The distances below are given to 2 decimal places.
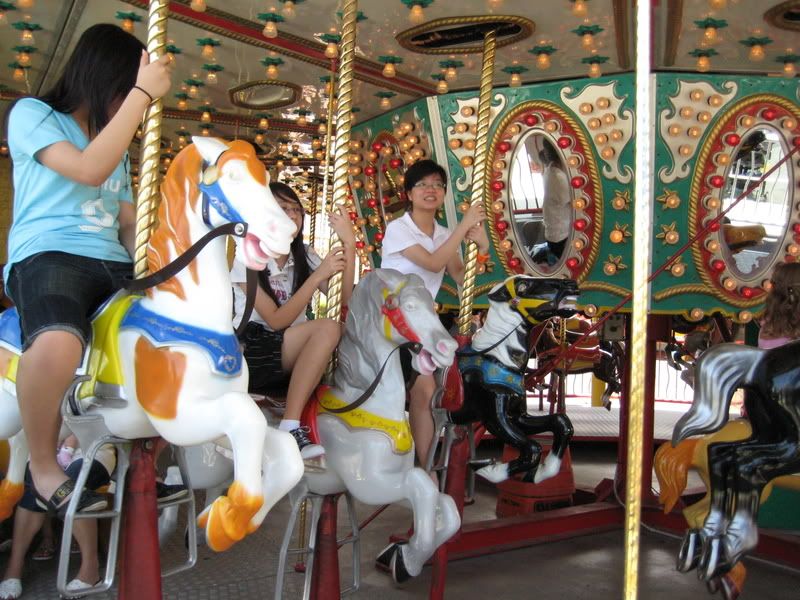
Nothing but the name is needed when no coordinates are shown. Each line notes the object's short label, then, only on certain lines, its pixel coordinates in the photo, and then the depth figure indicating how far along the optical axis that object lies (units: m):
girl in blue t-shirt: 1.77
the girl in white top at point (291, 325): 2.52
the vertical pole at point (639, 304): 1.26
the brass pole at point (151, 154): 1.96
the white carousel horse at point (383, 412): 2.45
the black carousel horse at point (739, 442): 2.75
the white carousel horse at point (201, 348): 1.74
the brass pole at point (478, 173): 3.59
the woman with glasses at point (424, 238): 3.22
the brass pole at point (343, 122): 2.75
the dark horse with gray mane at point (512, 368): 3.54
